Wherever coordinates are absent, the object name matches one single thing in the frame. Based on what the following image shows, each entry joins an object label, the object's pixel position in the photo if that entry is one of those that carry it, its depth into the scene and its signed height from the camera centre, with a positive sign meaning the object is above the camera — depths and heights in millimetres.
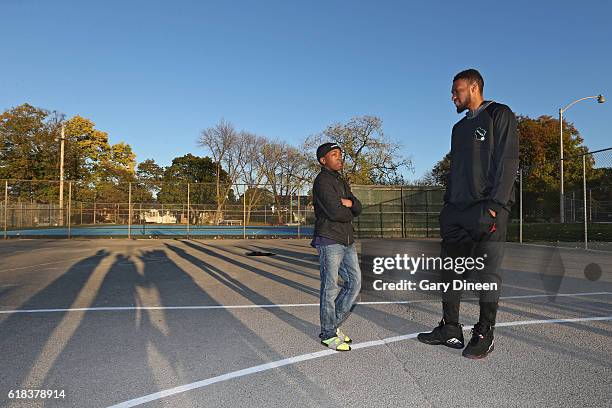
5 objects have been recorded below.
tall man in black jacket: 3189 +137
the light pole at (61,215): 26459 -129
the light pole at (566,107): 24989 +6175
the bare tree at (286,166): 44491 +5182
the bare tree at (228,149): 53094 +7841
